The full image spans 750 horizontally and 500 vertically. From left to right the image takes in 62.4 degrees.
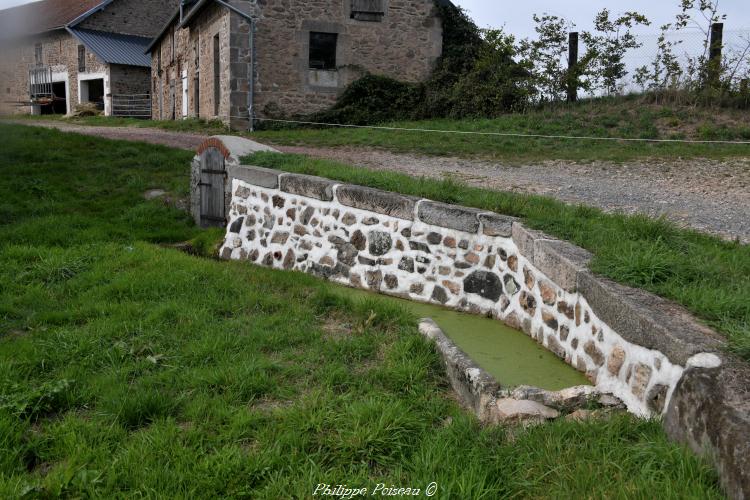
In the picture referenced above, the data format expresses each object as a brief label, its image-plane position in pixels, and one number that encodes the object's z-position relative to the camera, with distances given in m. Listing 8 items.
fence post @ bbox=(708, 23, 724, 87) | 12.69
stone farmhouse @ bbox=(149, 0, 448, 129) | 16.69
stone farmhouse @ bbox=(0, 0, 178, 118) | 27.92
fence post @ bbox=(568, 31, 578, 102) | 14.77
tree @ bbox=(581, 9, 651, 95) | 14.52
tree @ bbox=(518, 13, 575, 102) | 15.17
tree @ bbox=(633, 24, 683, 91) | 13.46
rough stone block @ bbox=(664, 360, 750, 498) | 2.24
